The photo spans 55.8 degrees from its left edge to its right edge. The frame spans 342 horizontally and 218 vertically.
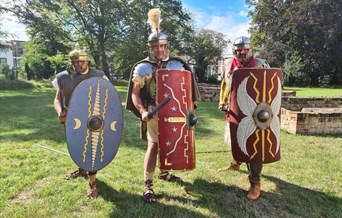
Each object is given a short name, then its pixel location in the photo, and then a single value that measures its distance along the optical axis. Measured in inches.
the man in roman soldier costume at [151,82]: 122.5
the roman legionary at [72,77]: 134.6
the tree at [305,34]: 978.1
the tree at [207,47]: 1077.1
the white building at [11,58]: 2438.6
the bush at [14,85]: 816.7
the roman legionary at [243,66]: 126.6
